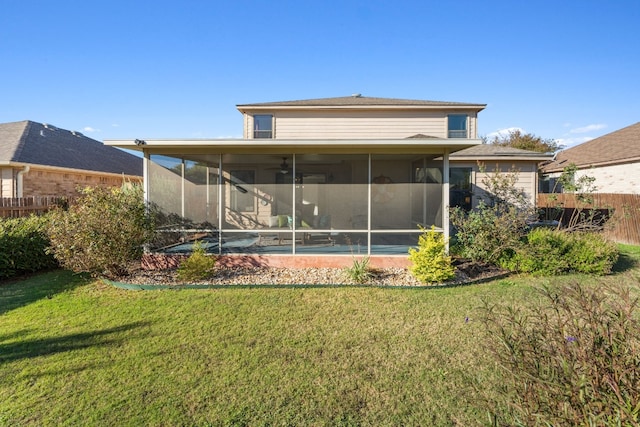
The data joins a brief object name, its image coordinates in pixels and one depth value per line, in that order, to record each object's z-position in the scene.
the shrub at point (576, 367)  1.55
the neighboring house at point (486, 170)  12.62
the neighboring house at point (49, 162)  11.87
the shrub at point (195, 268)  6.71
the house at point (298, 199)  7.48
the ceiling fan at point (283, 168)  7.63
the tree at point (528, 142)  31.22
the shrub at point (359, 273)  6.66
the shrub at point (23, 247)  7.16
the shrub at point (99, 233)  6.29
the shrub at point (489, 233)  7.15
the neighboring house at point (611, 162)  13.41
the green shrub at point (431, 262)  6.50
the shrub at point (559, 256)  7.03
